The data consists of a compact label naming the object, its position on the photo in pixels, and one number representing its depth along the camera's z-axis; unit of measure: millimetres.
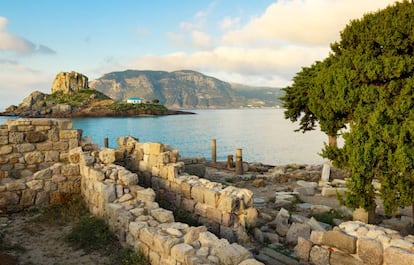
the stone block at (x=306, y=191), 13875
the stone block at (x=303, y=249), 6190
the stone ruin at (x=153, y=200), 5379
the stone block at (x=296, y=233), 7862
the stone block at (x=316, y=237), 5992
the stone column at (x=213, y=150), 25312
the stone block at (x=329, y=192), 13750
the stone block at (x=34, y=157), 11193
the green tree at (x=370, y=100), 8867
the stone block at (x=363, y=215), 9851
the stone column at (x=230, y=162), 23266
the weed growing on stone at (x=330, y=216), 10078
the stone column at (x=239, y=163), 20766
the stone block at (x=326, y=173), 16750
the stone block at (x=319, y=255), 5809
